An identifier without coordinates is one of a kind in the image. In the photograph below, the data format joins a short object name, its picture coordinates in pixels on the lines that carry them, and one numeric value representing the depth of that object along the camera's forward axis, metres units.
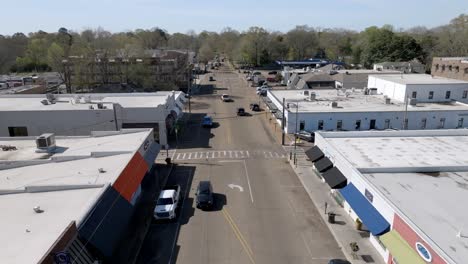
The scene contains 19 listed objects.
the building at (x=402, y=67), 79.46
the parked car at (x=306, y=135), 41.66
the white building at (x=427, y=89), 47.88
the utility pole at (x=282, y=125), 41.90
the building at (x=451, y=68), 57.34
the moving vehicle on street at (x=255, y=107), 58.98
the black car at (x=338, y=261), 18.62
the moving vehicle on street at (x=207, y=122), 49.05
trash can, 23.78
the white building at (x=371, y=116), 42.91
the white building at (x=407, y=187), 16.00
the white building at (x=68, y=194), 15.45
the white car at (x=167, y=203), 24.19
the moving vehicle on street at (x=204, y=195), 25.84
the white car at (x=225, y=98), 68.18
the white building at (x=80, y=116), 38.34
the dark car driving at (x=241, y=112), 56.03
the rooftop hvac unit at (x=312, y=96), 49.34
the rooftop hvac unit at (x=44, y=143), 27.53
